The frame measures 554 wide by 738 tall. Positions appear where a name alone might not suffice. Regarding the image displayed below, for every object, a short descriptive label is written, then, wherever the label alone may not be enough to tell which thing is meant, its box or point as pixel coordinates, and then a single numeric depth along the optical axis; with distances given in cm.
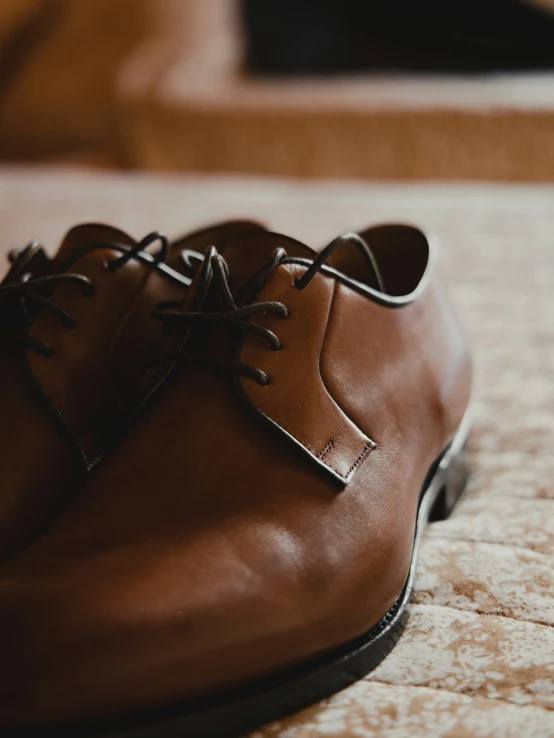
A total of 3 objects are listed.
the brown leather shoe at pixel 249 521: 38
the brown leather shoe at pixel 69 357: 54
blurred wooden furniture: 173
